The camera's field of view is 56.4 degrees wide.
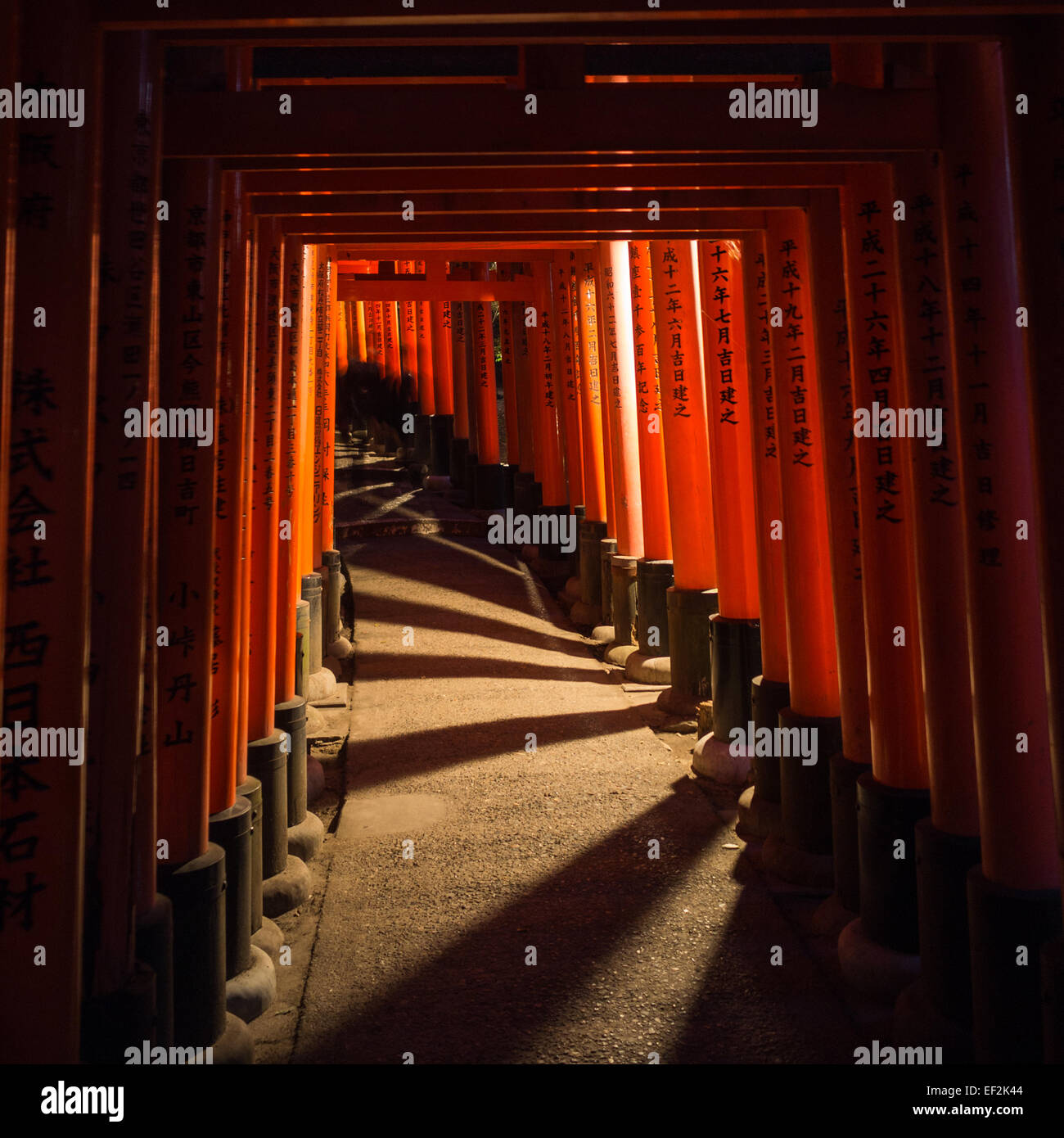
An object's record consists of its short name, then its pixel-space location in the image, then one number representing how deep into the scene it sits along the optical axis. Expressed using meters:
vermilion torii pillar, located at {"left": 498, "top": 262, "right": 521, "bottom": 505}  14.30
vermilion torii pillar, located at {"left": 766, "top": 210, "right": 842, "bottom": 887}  4.10
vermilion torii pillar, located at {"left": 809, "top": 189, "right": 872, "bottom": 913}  3.52
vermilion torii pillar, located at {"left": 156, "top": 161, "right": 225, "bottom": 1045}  2.82
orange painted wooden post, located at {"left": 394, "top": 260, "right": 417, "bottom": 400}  19.58
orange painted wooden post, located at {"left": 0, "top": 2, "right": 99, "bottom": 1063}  1.97
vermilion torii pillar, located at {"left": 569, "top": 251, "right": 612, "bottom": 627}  9.45
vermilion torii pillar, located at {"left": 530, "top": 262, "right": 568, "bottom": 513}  12.16
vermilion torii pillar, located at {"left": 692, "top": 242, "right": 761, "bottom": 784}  5.44
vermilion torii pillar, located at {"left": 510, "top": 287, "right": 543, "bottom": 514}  13.62
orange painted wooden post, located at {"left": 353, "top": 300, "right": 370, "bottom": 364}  22.73
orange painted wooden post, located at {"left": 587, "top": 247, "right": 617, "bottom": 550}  8.24
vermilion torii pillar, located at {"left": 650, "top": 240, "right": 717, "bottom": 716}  6.33
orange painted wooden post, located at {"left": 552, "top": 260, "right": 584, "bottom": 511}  10.52
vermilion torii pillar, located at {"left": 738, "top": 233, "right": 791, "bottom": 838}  4.51
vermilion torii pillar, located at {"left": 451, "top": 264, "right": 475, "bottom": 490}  17.03
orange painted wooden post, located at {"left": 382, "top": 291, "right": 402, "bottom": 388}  21.28
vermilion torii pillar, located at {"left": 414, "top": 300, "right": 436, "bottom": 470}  18.83
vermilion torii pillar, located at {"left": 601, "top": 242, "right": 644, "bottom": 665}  7.96
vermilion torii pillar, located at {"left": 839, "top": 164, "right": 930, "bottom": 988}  3.16
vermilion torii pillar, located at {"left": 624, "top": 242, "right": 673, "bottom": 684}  7.50
